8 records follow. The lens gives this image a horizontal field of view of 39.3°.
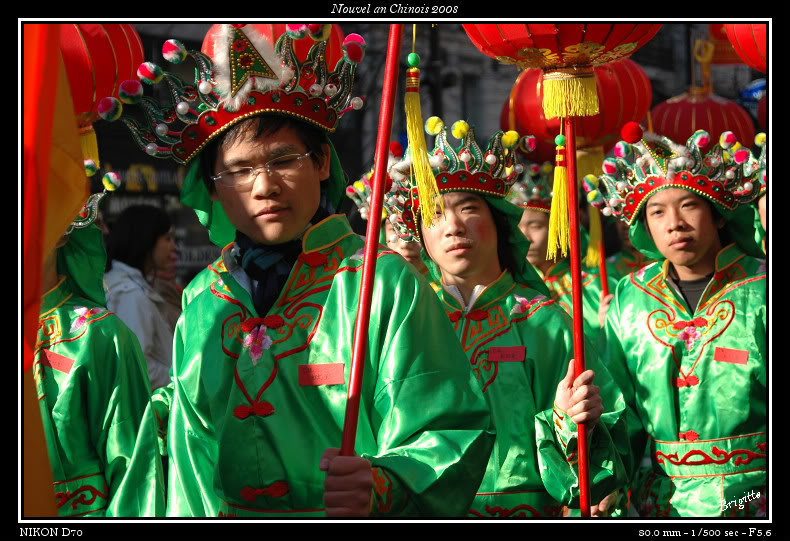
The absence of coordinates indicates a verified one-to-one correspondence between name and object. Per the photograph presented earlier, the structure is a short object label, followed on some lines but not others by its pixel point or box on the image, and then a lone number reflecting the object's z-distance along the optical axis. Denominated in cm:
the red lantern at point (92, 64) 477
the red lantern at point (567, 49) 390
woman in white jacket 719
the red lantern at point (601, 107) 697
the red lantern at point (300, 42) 347
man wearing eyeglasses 285
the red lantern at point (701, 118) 819
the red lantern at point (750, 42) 542
